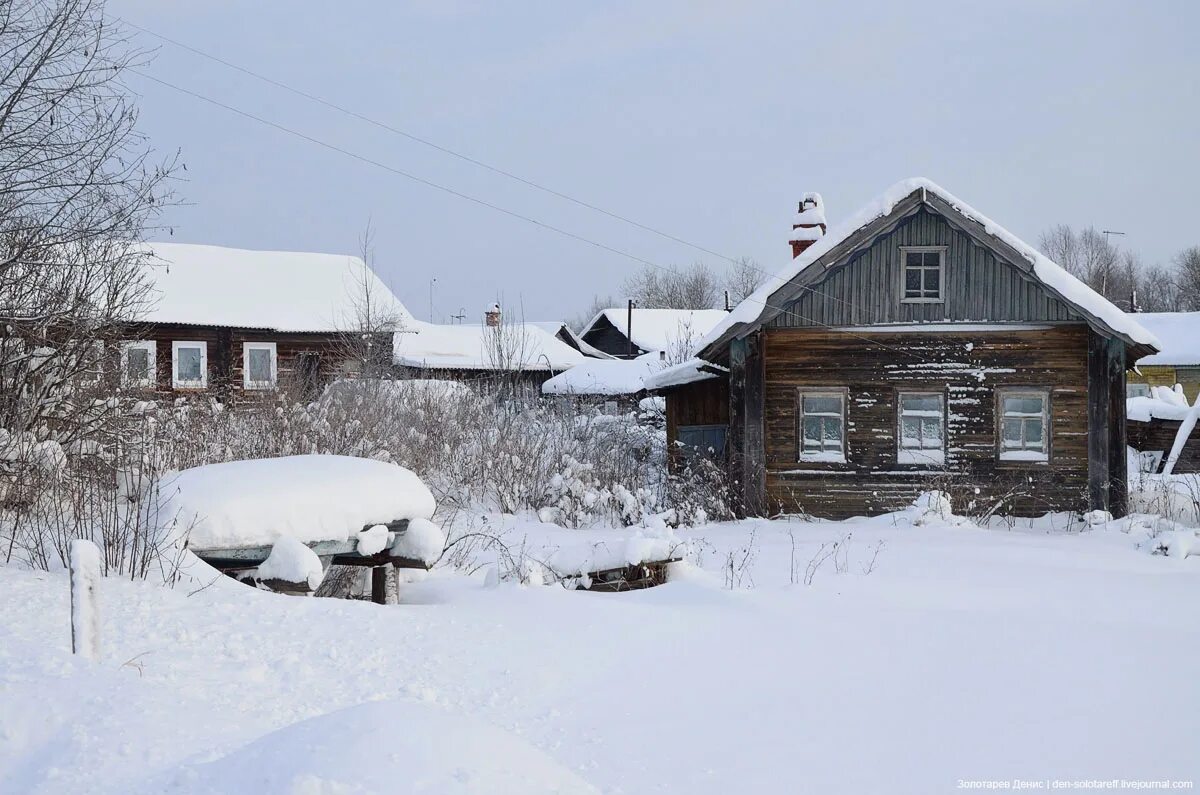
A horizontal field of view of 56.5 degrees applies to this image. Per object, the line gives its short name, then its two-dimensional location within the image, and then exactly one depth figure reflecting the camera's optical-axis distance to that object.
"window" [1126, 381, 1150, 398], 44.95
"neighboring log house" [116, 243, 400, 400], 31.23
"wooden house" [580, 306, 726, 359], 52.06
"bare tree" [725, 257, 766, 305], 80.38
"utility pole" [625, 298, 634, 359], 52.00
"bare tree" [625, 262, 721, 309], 82.50
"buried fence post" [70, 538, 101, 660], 5.71
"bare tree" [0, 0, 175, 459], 9.91
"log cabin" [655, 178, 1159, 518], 17.34
